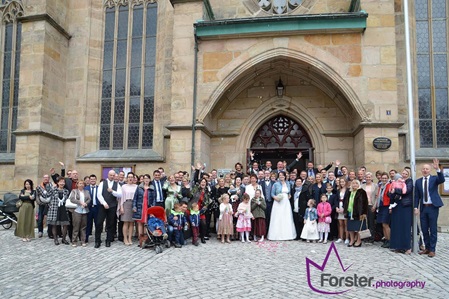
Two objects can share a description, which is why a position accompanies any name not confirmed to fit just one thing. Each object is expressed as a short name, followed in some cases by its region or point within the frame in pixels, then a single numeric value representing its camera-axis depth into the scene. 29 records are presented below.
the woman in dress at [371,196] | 8.66
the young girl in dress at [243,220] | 8.88
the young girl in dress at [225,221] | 8.82
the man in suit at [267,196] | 9.48
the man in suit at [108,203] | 8.45
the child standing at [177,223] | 8.26
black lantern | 12.26
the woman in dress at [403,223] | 7.55
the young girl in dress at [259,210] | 9.05
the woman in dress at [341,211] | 8.61
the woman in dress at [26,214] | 9.27
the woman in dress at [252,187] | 9.38
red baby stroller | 7.94
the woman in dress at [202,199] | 8.88
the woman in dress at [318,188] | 9.18
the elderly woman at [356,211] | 8.20
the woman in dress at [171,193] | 8.59
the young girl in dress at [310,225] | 8.84
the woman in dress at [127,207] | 8.54
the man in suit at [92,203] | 8.82
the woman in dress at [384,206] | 8.22
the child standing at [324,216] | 8.73
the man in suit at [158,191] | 8.88
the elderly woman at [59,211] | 8.71
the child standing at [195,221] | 8.49
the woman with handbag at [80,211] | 8.55
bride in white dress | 9.20
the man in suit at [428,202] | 7.29
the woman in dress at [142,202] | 8.34
